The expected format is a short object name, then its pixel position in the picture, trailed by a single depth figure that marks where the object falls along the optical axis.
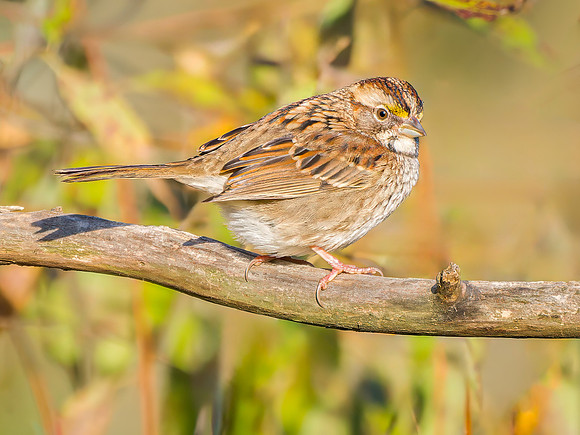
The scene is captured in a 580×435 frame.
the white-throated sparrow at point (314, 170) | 5.62
